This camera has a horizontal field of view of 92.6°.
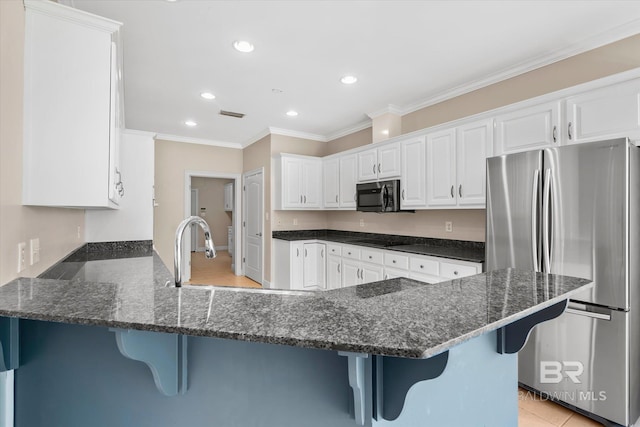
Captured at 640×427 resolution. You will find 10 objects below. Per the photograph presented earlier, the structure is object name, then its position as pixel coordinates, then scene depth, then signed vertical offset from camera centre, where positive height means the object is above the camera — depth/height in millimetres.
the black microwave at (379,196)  3709 +237
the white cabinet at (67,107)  1354 +511
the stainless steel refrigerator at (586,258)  1831 -291
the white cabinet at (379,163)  3738 +679
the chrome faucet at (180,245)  1129 -119
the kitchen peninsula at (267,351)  611 -377
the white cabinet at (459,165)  2844 +499
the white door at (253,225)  5418 -182
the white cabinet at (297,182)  4887 +549
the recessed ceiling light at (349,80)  3148 +1419
